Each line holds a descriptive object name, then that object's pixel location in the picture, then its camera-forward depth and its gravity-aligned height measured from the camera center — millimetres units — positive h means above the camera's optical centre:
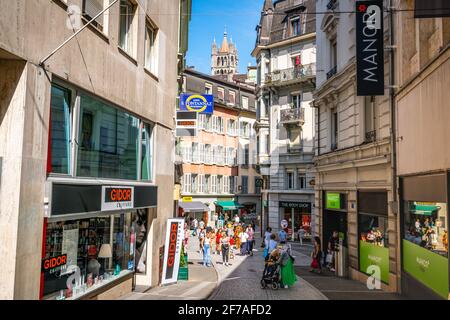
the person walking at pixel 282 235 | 21550 -1822
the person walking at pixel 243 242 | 24394 -2412
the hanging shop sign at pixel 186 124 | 16750 +2662
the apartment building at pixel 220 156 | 47031 +4502
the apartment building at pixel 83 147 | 7059 +999
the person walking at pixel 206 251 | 19592 -2398
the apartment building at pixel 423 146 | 9516 +1309
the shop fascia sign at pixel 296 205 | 35516 -568
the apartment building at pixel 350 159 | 14625 +1509
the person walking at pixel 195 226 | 39438 -2653
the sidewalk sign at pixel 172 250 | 14188 -1714
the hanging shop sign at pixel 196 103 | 16969 +3496
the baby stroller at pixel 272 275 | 13855 -2374
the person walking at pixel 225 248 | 20564 -2346
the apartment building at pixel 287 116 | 36219 +6750
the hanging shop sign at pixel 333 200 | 19548 -82
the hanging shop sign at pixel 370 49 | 13648 +4533
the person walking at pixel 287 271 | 13852 -2254
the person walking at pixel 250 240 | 24531 -2307
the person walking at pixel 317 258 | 18289 -2415
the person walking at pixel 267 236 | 18006 -1820
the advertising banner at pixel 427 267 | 9531 -1590
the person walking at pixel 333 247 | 18897 -2052
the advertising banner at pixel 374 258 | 14414 -1986
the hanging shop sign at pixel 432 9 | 8962 +3800
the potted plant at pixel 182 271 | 15570 -2557
